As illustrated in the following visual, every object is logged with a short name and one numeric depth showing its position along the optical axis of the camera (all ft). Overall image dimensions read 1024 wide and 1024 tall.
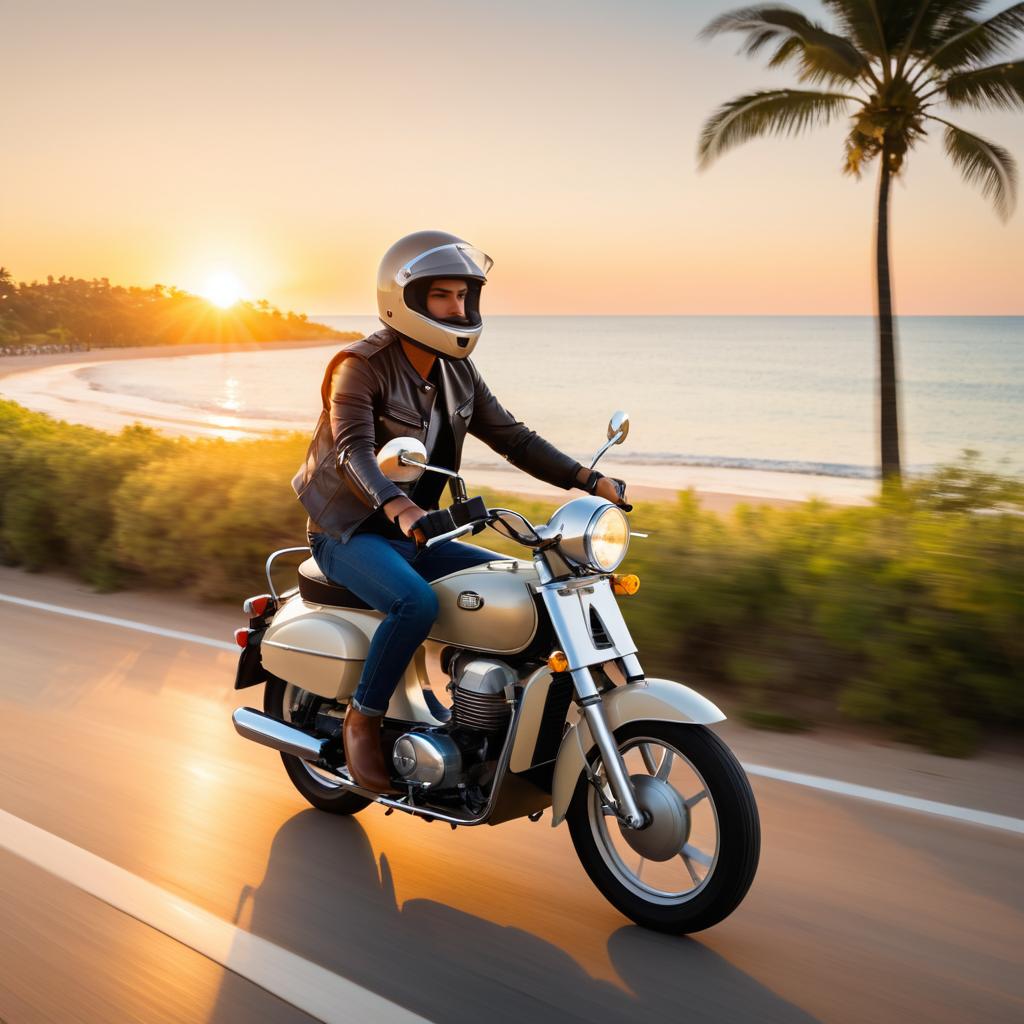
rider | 12.53
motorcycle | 10.87
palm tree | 60.95
